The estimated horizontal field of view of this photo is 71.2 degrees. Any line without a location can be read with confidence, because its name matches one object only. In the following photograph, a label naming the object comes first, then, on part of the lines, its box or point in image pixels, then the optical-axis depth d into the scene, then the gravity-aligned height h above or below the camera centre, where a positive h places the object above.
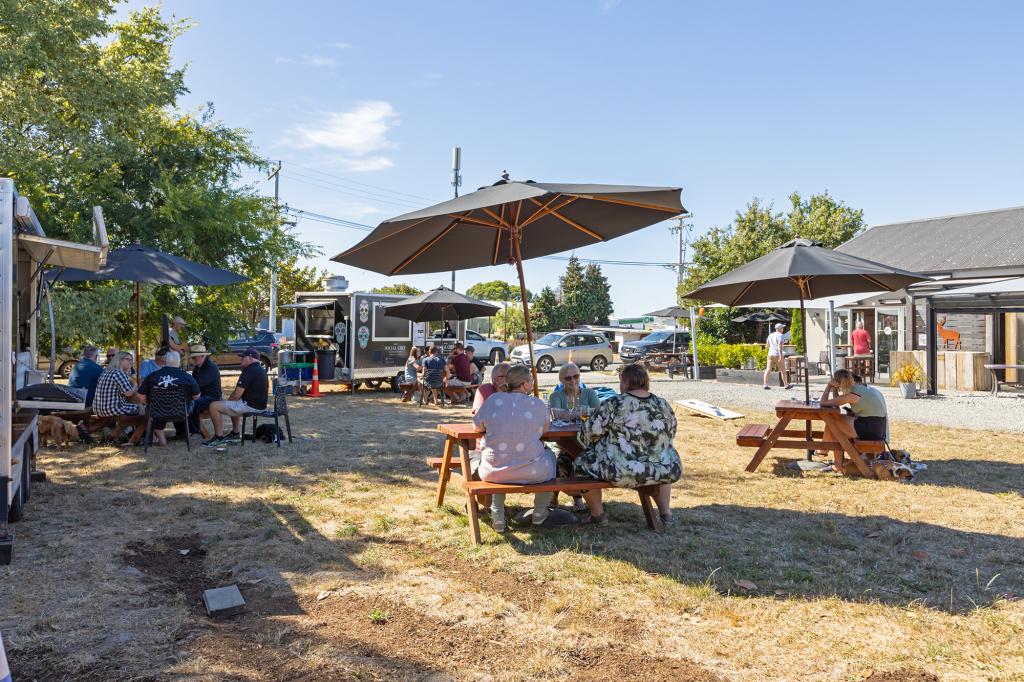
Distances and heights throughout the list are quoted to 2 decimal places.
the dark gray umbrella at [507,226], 5.00 +1.05
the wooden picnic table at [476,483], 4.72 -0.90
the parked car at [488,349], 27.39 +0.07
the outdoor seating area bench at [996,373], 13.84 -0.48
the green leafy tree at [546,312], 58.56 +3.27
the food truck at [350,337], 15.65 +0.32
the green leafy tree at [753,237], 32.44 +5.47
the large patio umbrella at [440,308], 14.07 +0.89
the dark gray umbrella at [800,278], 7.00 +0.79
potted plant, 14.88 -0.61
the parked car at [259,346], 22.22 +0.18
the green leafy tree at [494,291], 95.56 +8.48
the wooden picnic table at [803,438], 6.74 -0.87
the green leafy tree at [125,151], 11.99 +3.97
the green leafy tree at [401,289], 56.22 +4.95
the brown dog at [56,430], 8.35 -0.94
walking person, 17.14 -0.03
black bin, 15.83 -0.29
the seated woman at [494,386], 5.68 -0.29
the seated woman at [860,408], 6.77 -0.55
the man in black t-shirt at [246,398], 8.79 -0.58
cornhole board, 11.70 -1.01
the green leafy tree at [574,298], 62.53 +4.76
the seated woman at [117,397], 8.29 -0.53
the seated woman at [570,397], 5.79 -0.39
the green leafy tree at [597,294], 64.56 +5.16
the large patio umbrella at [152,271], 8.77 +1.02
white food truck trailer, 4.39 +0.06
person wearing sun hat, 9.05 -0.40
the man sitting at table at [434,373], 13.16 -0.41
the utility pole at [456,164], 31.42 +8.22
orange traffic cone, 15.34 -0.86
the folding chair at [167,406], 8.13 -0.62
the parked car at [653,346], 28.66 +0.19
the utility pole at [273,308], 28.98 +1.81
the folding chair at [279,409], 8.48 -0.70
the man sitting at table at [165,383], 8.09 -0.37
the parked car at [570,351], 25.69 -0.01
